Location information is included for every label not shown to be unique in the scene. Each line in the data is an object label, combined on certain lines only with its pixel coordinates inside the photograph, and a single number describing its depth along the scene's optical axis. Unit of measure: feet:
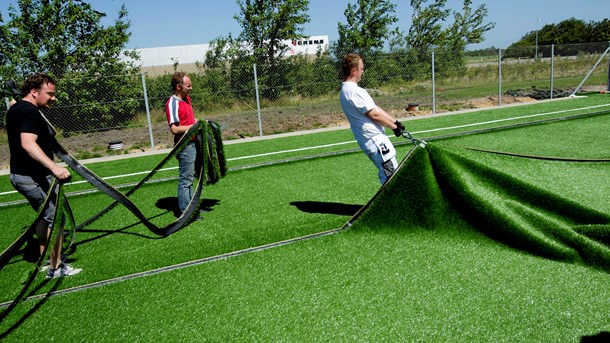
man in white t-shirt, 17.12
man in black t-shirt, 14.28
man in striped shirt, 20.12
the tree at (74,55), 47.73
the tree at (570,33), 179.52
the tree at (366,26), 83.15
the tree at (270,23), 74.28
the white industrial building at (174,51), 169.37
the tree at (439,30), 103.76
